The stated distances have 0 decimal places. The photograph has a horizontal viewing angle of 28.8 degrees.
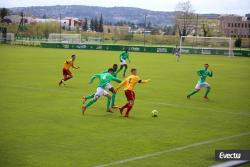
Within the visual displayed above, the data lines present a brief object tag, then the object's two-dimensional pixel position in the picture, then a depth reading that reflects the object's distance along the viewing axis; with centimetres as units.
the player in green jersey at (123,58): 3760
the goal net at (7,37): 8162
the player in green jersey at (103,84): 1848
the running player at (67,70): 2894
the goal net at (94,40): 10369
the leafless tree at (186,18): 10202
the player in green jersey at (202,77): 2428
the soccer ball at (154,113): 1853
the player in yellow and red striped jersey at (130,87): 1817
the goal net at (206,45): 7712
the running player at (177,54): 5706
